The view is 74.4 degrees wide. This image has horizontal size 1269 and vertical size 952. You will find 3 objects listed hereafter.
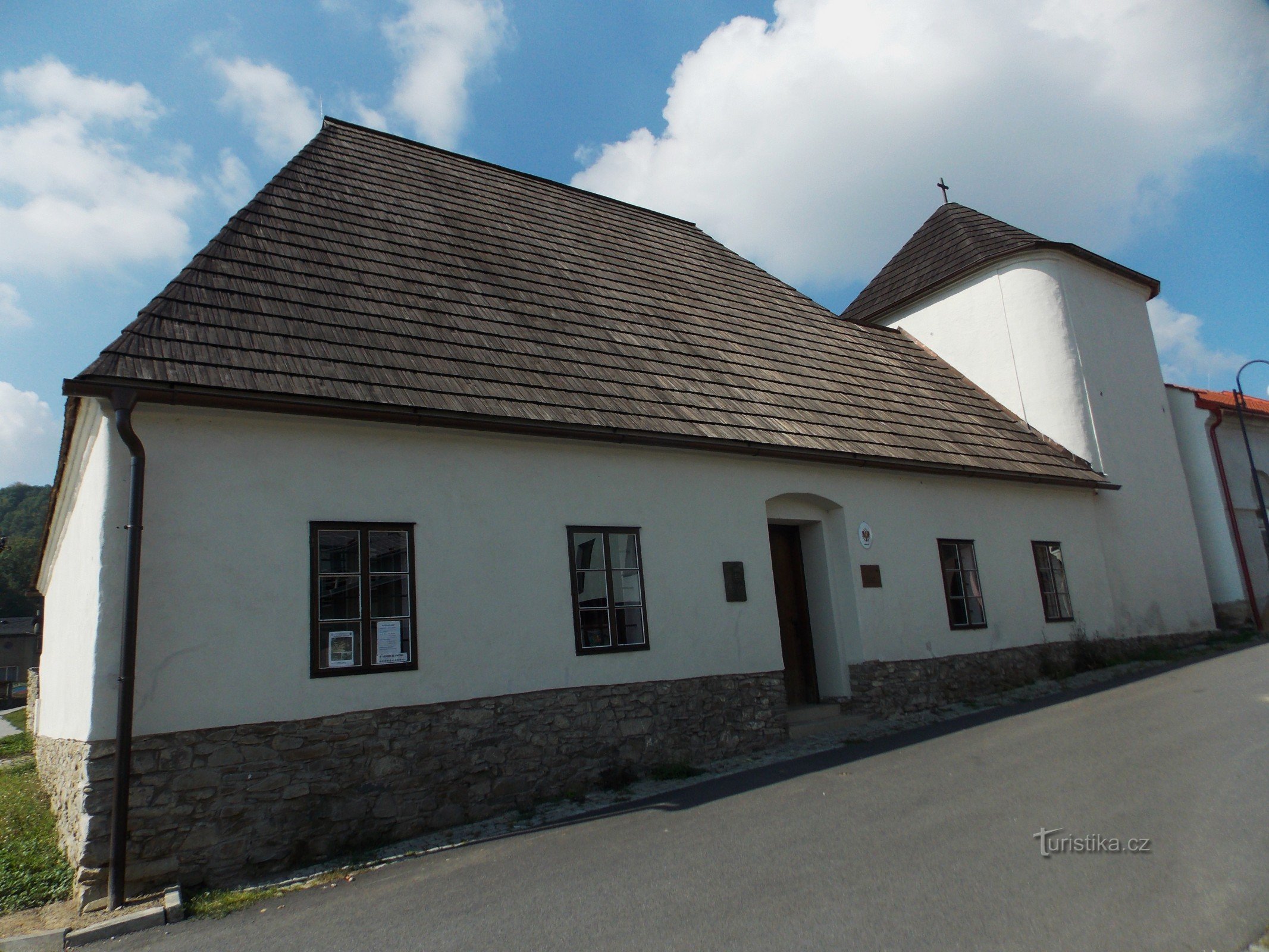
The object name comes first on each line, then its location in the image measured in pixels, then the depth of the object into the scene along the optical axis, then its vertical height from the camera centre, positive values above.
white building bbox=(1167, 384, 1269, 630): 17.44 +2.11
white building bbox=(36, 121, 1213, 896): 6.62 +1.43
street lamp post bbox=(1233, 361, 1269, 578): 18.39 +2.83
